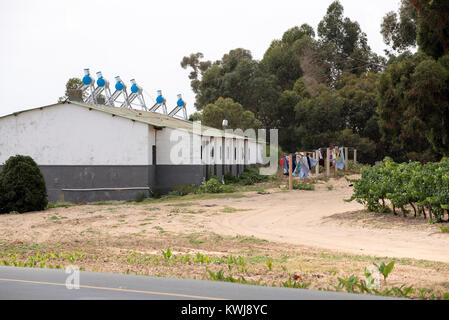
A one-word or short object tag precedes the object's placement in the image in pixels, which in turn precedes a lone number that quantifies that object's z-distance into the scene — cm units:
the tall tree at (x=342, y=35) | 6581
